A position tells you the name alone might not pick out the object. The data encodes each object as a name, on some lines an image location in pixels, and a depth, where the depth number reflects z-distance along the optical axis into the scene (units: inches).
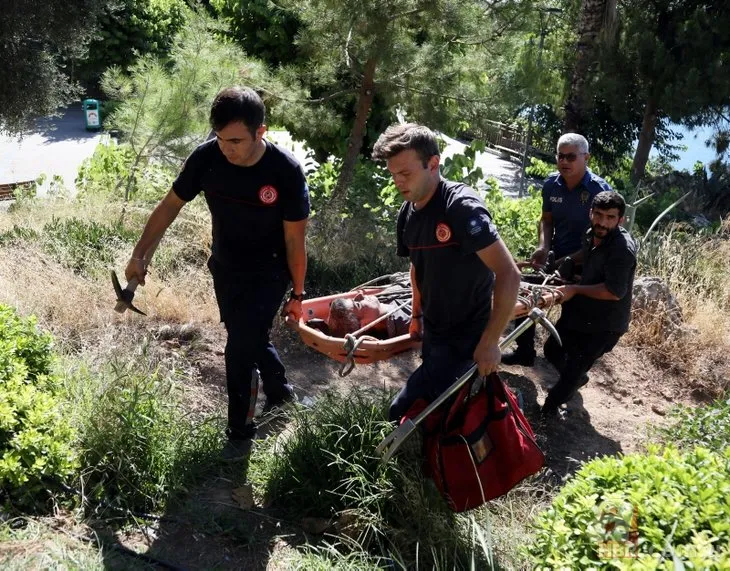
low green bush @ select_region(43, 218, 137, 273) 233.8
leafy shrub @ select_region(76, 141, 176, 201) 324.8
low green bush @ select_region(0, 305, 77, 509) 122.2
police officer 191.0
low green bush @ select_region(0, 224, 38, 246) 245.8
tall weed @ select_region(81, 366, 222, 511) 131.6
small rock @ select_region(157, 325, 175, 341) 200.7
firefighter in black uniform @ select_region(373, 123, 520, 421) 115.8
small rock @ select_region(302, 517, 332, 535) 129.6
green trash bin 881.5
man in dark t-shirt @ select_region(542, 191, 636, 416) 168.1
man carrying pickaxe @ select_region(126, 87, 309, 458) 138.2
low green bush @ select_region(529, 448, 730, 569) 81.8
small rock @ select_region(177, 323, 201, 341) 204.4
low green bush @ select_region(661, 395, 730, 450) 150.6
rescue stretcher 138.3
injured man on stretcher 157.3
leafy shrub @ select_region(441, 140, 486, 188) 310.5
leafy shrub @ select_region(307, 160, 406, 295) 241.1
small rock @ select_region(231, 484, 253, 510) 134.2
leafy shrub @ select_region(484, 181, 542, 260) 293.1
